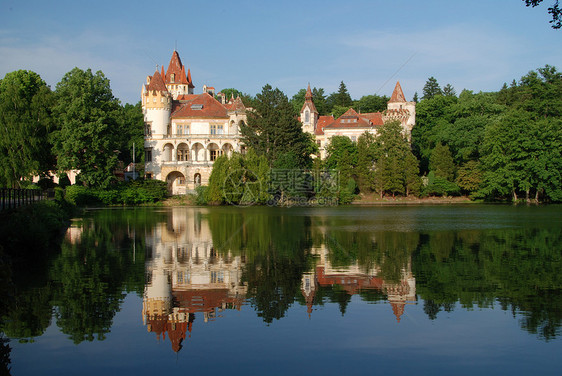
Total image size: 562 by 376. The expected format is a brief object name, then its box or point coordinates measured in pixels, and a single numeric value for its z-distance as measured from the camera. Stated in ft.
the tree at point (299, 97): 334.44
